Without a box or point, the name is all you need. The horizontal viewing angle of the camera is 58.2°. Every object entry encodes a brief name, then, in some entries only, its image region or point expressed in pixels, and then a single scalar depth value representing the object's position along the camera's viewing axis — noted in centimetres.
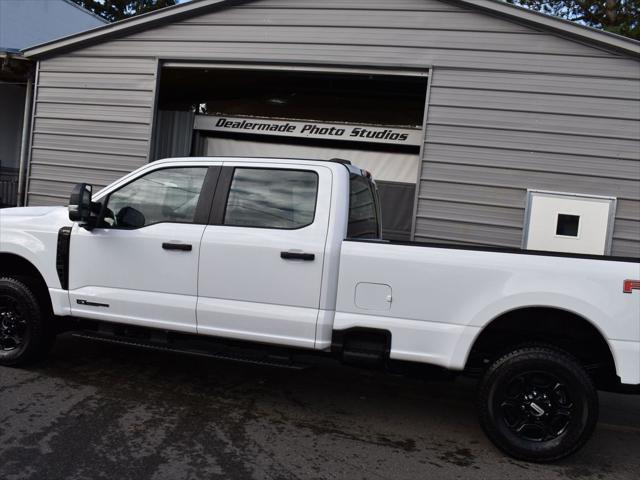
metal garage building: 714
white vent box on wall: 716
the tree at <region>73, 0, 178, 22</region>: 2970
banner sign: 1046
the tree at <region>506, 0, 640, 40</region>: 1733
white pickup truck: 373
